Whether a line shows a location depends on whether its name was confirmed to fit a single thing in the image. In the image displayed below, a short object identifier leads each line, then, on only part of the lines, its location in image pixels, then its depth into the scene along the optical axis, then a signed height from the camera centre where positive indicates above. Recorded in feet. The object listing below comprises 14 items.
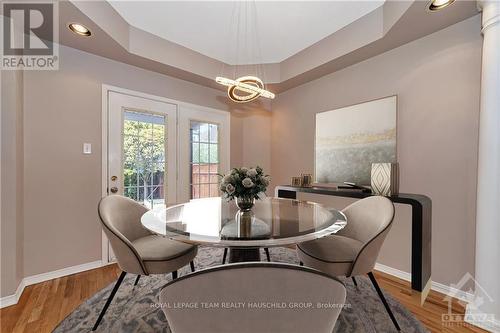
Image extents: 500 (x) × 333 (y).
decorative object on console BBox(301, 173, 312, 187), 9.93 -0.77
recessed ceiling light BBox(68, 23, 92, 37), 6.56 +4.07
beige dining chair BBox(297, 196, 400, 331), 4.81 -2.02
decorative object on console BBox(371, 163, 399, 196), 6.88 -0.43
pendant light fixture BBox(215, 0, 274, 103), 6.86 +5.07
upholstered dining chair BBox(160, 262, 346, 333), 1.99 -1.25
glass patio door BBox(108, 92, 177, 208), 8.78 +0.52
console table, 5.98 -2.08
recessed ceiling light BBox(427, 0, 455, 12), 5.51 +4.17
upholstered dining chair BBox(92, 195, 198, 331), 4.82 -2.10
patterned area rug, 5.10 -3.85
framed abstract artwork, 7.99 +1.00
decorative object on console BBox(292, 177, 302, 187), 10.06 -0.80
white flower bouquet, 5.22 -0.49
